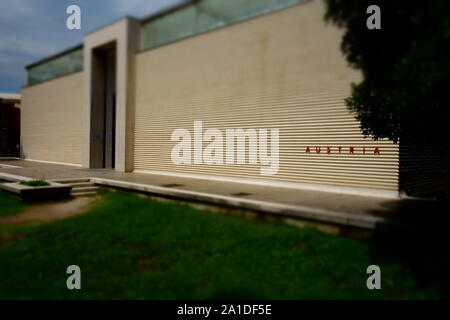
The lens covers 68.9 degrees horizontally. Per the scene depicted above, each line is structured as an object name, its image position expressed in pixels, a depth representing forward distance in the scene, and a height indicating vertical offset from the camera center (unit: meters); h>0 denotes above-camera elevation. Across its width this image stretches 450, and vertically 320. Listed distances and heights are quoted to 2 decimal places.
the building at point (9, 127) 30.56 +2.29
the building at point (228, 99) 9.82 +2.14
